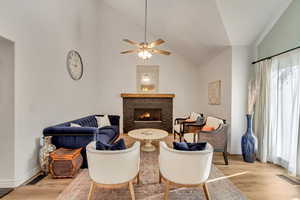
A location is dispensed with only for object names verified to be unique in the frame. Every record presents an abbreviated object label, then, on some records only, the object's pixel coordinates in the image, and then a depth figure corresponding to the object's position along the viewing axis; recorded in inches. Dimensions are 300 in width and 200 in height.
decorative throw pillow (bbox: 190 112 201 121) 186.3
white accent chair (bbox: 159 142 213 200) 70.2
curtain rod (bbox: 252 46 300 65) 102.5
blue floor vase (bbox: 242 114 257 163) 124.7
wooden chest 98.8
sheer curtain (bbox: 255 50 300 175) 104.0
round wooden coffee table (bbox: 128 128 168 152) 139.2
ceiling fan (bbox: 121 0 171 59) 133.8
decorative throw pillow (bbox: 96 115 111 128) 184.1
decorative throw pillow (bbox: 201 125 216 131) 135.4
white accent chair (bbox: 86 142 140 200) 69.4
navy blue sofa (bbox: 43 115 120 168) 113.2
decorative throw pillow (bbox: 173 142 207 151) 74.9
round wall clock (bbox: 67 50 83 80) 154.1
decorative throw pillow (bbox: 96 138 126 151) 74.2
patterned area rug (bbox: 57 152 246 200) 80.8
